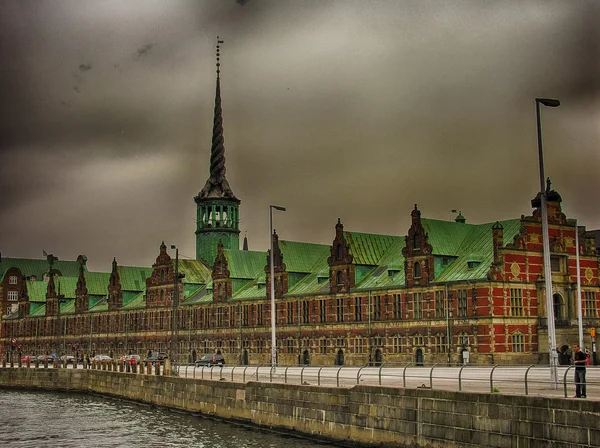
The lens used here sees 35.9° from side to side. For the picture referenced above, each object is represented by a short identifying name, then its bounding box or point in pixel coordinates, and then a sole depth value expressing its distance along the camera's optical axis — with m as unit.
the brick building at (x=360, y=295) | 84.00
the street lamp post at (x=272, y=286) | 66.98
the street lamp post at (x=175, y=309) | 77.31
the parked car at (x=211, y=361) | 92.40
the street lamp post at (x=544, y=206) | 41.91
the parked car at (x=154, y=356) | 106.39
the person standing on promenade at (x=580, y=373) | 30.91
